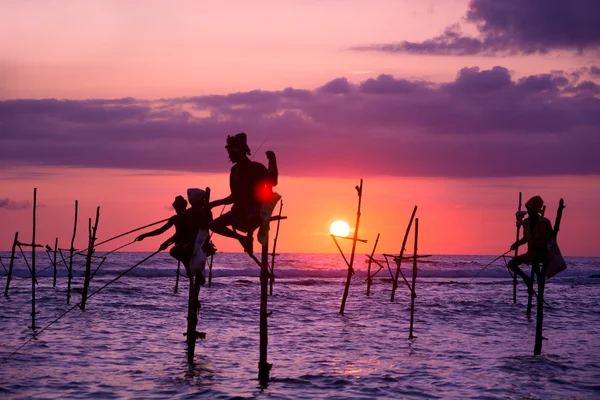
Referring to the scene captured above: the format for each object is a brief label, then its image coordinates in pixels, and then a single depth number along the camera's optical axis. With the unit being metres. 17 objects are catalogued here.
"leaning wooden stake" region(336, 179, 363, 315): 27.64
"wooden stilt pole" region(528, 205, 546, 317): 18.31
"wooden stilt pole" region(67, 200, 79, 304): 32.24
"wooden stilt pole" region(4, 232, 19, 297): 31.45
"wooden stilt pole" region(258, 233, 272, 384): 15.12
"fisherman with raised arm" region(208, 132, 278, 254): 13.37
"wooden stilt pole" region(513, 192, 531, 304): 30.38
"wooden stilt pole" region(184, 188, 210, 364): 17.20
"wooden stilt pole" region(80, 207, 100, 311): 27.46
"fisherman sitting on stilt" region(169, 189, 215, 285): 16.55
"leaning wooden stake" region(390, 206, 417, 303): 25.28
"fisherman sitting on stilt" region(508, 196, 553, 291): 17.83
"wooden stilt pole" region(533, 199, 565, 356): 17.52
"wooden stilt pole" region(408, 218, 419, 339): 21.94
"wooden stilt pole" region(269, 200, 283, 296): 39.19
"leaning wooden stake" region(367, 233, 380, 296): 40.02
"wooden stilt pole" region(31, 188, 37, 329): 22.49
